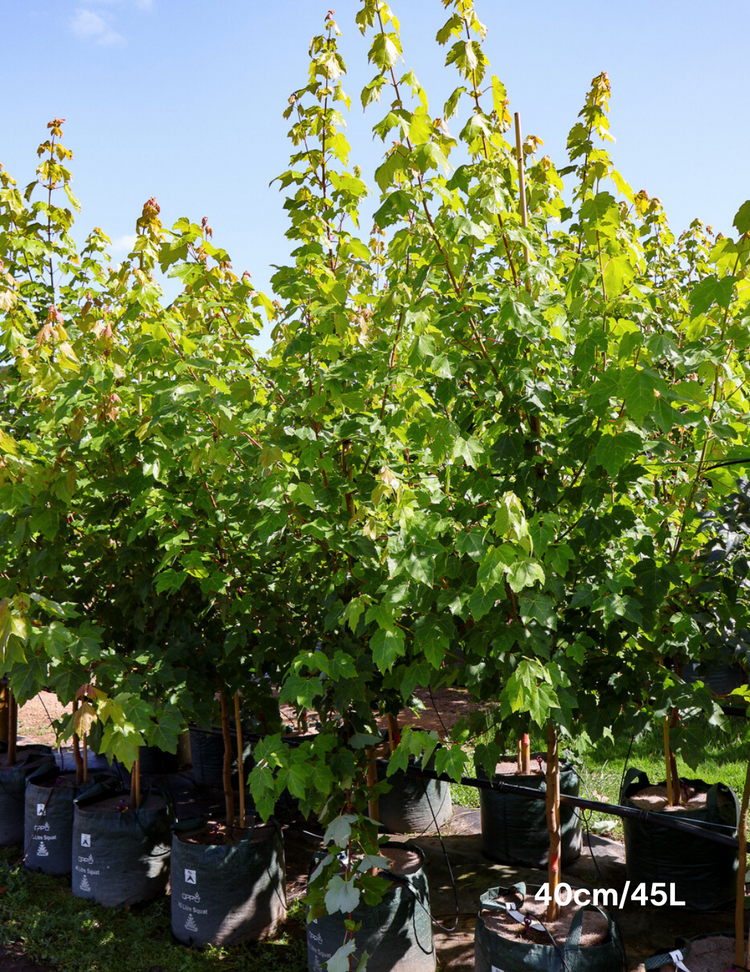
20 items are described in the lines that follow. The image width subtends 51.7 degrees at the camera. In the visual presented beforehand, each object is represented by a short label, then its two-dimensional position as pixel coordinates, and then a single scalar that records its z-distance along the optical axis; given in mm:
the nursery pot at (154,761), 5730
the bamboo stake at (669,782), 3396
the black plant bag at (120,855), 3721
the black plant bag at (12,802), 4555
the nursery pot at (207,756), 5320
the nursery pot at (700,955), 2475
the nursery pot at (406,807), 4520
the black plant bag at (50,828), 4129
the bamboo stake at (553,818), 2652
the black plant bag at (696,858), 3322
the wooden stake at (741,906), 2412
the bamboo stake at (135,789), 3930
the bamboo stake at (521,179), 2191
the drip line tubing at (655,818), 2959
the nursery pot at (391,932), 2777
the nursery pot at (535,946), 2391
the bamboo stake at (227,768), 3701
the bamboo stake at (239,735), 3611
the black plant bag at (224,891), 3318
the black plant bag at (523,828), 3875
